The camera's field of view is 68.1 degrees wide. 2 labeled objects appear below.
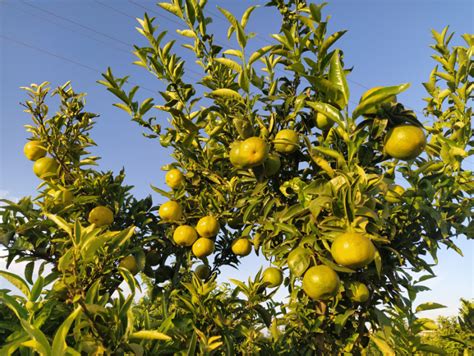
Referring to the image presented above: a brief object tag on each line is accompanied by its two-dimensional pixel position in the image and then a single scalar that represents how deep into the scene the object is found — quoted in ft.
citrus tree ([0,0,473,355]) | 1.80
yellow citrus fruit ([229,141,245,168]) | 2.29
